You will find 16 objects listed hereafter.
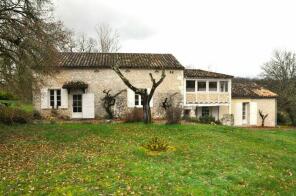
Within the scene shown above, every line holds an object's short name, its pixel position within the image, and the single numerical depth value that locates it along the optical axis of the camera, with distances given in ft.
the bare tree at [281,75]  83.10
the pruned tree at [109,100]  57.58
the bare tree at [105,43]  102.20
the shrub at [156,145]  28.16
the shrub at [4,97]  77.44
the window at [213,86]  66.11
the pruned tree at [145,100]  42.96
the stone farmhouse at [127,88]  57.94
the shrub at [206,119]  54.91
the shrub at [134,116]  45.64
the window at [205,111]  66.94
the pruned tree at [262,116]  70.13
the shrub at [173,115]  43.29
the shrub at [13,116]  41.54
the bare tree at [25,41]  30.85
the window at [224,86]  67.04
